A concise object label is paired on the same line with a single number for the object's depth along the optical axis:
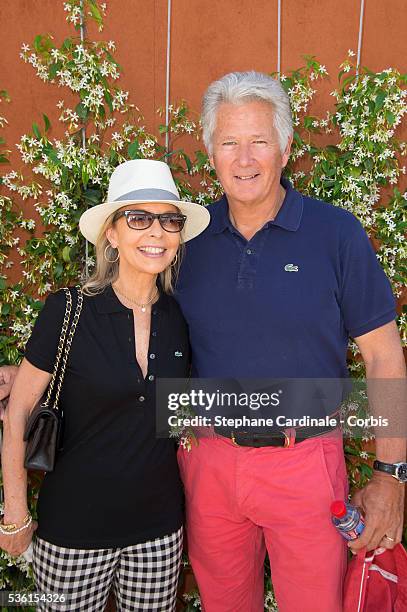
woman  2.10
